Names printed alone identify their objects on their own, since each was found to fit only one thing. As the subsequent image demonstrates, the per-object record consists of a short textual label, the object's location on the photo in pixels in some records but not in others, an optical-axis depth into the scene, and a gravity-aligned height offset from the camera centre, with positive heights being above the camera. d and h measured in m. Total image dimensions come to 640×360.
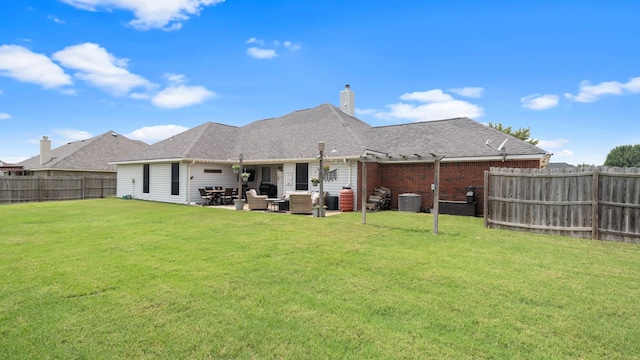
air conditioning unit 14.51 -1.12
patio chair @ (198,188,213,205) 17.05 -1.13
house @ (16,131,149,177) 24.78 +1.42
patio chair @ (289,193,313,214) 13.18 -1.13
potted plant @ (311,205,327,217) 12.50 -1.41
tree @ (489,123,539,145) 36.41 +5.37
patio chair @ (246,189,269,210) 14.65 -1.18
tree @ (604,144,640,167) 59.99 +4.86
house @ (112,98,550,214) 14.02 +1.03
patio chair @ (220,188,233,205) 17.55 -1.15
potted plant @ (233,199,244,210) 14.77 -1.34
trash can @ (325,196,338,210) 15.27 -1.27
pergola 8.70 +0.20
